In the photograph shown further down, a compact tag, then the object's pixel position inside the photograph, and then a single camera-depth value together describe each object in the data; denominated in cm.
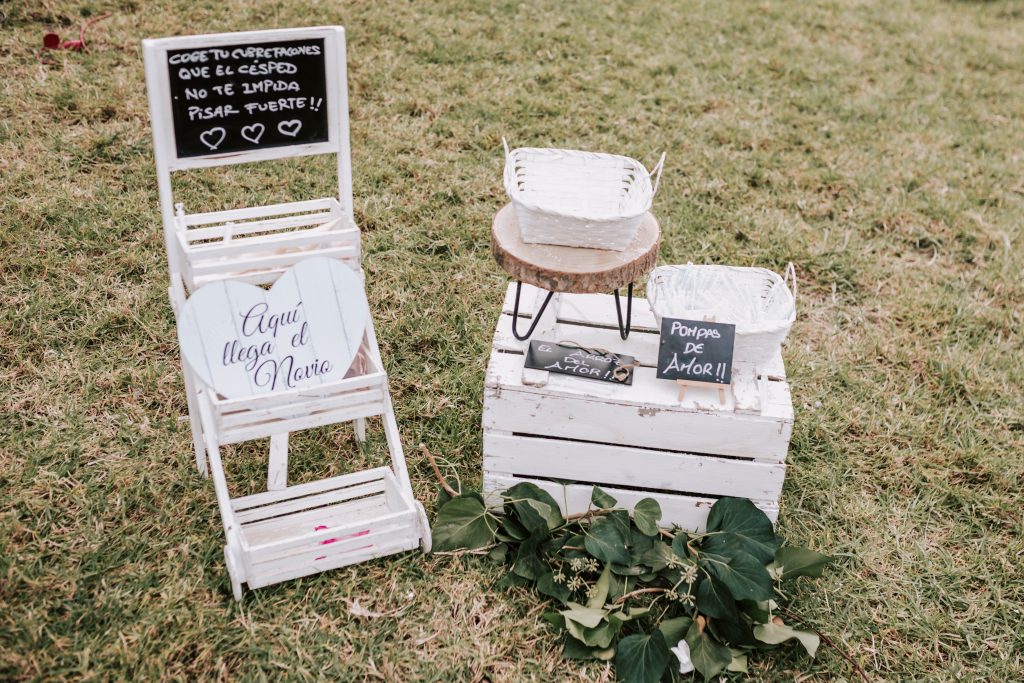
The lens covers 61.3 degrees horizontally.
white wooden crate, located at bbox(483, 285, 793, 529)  243
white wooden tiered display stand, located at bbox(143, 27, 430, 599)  220
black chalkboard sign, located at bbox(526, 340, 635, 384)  249
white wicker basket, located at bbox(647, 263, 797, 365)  268
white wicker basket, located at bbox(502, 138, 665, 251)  269
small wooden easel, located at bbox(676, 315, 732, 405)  244
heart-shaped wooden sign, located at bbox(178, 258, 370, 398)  224
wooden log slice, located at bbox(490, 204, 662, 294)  238
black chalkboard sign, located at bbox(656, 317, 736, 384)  240
